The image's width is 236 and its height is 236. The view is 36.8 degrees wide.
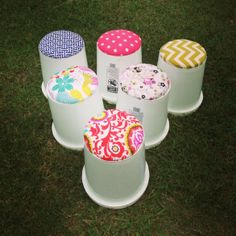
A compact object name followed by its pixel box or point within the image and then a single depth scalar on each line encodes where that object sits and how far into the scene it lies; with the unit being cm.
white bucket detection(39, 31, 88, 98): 240
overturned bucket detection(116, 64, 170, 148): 213
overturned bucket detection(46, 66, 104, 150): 211
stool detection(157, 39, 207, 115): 235
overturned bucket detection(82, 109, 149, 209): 184
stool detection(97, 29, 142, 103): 237
